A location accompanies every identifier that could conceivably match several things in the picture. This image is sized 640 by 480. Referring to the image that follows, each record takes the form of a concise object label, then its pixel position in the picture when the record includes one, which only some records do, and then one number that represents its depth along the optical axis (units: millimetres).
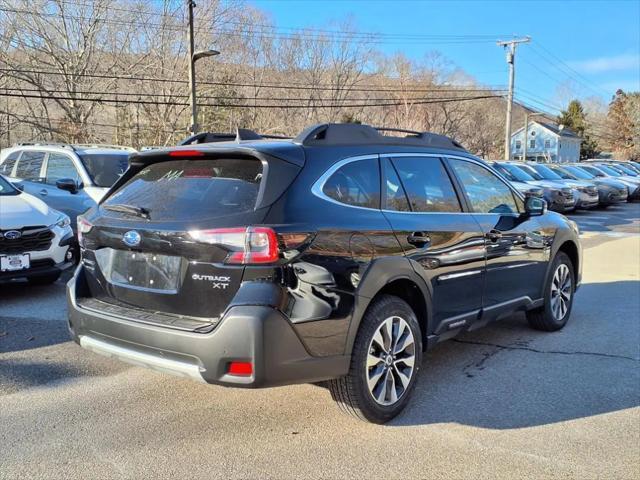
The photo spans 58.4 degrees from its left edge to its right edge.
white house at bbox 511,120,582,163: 83625
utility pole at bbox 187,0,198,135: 21609
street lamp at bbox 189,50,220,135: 20906
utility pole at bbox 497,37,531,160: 37188
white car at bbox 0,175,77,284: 6133
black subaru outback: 3025
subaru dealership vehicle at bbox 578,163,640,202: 24812
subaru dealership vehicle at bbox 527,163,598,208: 19500
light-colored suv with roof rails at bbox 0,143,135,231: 9258
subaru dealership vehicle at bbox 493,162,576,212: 18312
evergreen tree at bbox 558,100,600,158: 92875
